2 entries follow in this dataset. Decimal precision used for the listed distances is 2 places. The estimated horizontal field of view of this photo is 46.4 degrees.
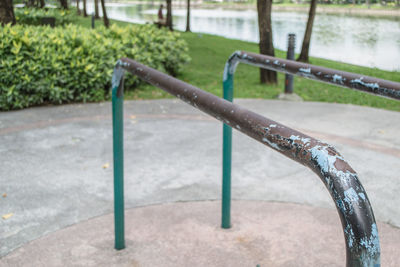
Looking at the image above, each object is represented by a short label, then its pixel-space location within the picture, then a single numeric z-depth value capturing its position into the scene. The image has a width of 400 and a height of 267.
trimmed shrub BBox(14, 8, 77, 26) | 12.48
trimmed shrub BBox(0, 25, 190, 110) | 6.44
